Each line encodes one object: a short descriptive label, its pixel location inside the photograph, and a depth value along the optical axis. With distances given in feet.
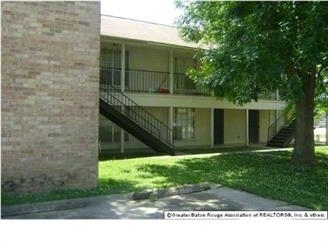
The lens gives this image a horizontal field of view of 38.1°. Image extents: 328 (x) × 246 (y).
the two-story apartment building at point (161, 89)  66.74
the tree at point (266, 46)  36.36
